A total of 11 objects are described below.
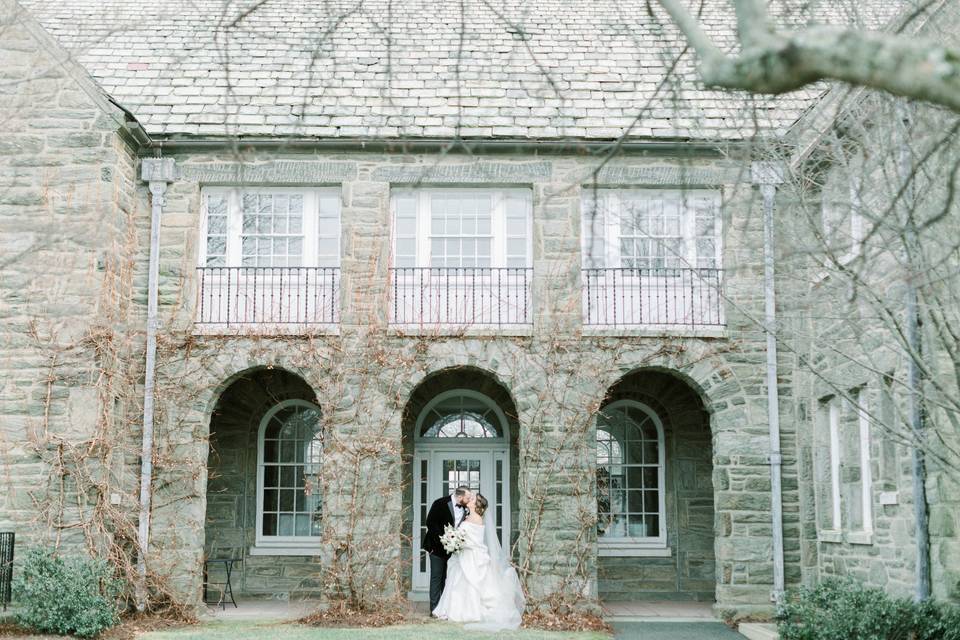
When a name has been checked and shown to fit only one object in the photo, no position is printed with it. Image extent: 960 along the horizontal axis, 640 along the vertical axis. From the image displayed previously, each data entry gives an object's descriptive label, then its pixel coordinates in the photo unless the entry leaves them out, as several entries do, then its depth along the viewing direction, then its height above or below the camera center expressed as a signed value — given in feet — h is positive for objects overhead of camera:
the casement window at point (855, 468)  45.01 +0.51
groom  50.26 -2.10
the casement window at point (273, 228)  51.67 +10.94
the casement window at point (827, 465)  48.34 +0.67
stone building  47.37 +7.86
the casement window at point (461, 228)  51.85 +10.98
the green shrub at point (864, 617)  34.91 -4.06
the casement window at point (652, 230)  51.19 +10.87
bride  47.83 -4.25
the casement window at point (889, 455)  40.86 +0.91
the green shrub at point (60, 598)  41.06 -4.06
